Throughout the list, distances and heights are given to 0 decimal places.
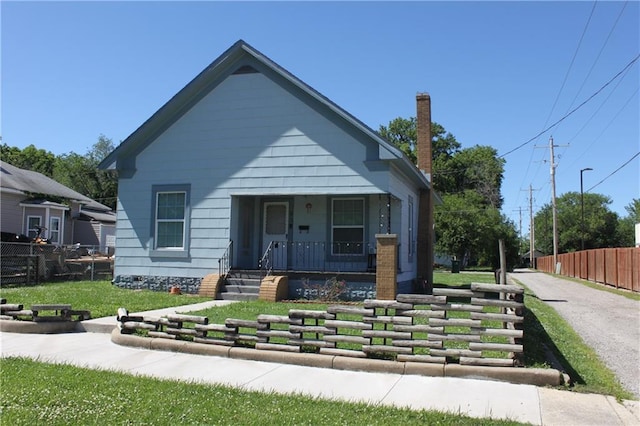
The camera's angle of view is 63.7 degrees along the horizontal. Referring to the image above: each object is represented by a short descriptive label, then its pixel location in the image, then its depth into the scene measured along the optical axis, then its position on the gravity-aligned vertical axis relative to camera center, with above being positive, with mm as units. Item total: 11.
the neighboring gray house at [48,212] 26891 +1724
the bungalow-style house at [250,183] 14805 +1881
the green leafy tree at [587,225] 79812 +4288
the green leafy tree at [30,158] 60844 +10176
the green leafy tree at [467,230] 46438 +1824
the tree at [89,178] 59062 +7537
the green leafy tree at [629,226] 80938 +4536
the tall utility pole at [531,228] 65312 +2949
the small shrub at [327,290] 14094 -1163
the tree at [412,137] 67750 +15330
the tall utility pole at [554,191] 45375 +5408
